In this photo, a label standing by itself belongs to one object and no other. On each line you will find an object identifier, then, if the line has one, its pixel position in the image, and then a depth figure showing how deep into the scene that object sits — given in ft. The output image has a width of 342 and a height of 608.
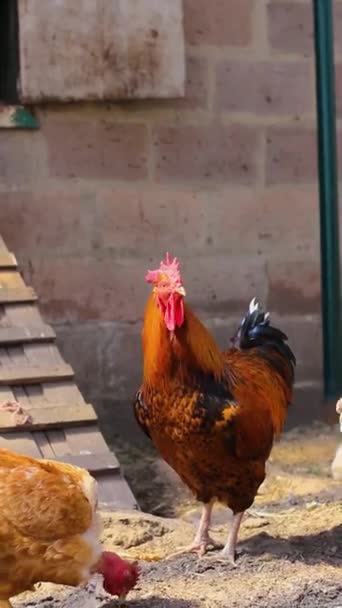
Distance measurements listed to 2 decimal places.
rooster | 13.47
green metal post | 22.02
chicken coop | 19.54
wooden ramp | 14.90
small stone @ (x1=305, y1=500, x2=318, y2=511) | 16.18
